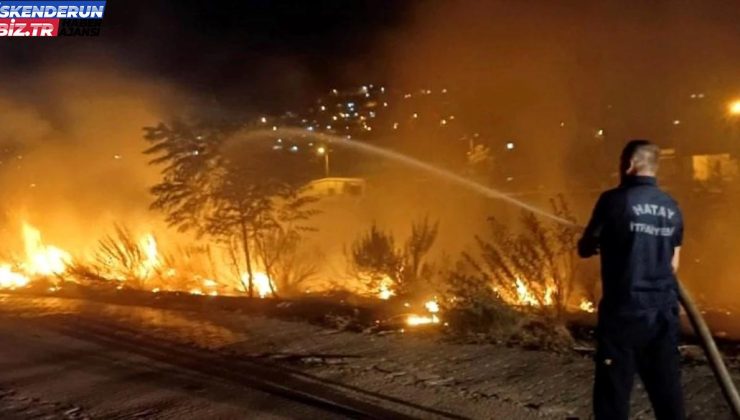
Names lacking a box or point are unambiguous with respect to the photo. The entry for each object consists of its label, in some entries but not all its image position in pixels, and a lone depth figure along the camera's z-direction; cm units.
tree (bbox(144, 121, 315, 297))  1452
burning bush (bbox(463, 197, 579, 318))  1020
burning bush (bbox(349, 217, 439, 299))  1352
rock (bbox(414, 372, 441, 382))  526
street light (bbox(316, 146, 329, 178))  1833
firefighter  313
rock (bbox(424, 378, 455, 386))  512
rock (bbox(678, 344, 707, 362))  532
